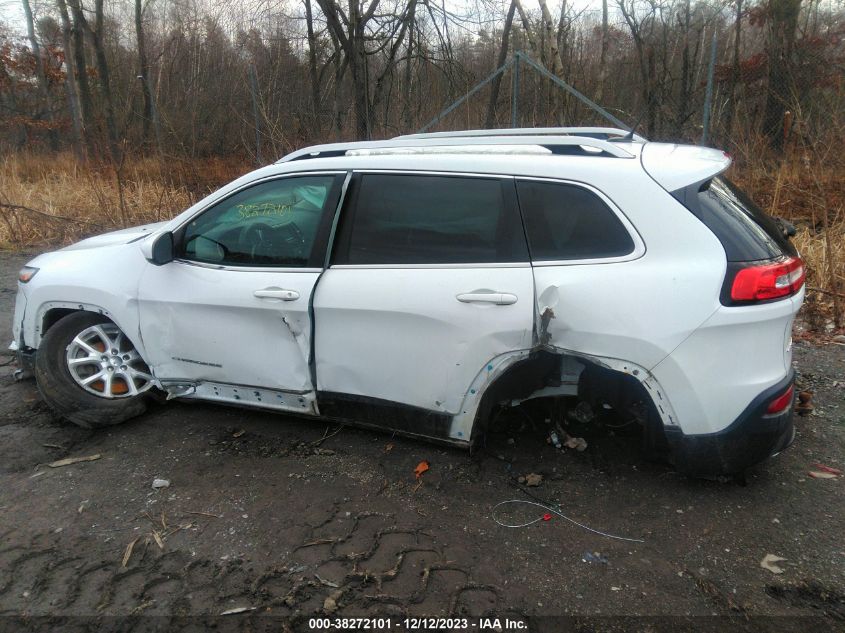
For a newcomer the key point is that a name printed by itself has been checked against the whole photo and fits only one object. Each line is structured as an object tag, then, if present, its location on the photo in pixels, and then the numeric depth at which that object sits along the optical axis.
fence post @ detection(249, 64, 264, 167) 10.11
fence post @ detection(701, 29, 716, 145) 7.51
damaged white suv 2.71
